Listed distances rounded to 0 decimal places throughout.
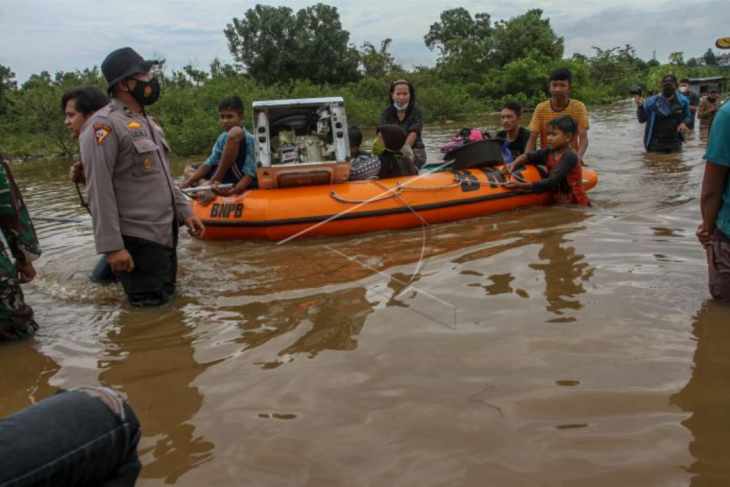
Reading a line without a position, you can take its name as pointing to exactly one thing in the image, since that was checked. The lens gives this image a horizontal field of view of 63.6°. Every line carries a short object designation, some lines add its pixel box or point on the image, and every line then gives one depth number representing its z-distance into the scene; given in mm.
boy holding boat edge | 6047
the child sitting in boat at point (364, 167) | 6266
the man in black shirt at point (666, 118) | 9312
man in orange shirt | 6383
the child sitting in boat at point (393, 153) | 6211
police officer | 3410
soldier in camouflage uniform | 3186
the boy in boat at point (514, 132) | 6750
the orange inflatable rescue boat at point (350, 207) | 5617
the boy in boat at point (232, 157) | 5961
